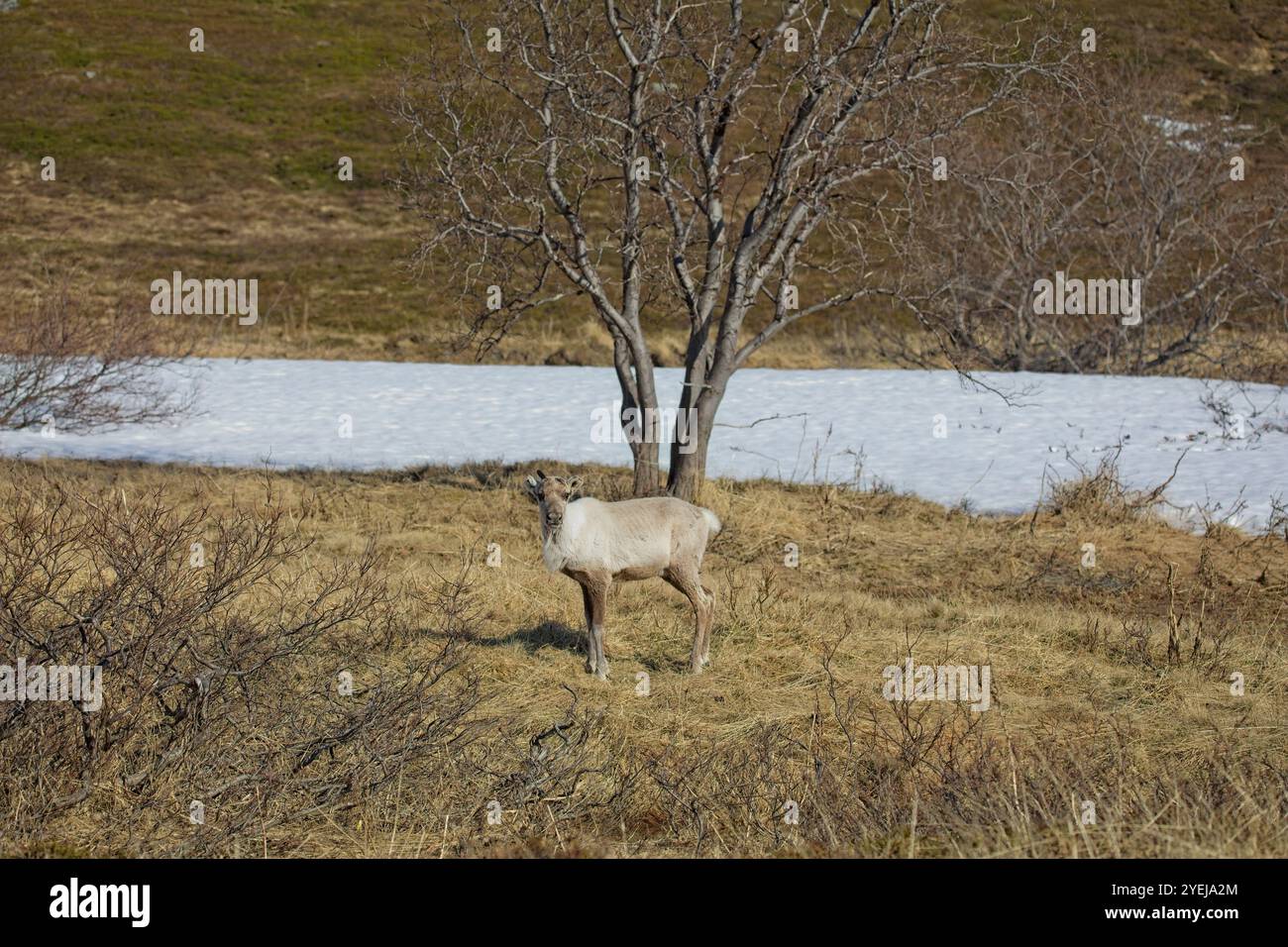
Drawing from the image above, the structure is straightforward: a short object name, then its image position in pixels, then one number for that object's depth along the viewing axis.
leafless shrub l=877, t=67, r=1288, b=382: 24.11
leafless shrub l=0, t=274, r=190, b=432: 15.73
